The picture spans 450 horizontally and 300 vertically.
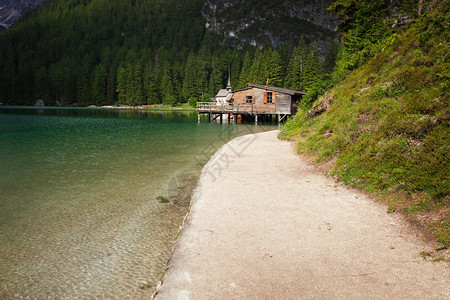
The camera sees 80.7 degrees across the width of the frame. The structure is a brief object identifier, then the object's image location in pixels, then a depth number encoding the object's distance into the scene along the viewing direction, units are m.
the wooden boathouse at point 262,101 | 43.72
